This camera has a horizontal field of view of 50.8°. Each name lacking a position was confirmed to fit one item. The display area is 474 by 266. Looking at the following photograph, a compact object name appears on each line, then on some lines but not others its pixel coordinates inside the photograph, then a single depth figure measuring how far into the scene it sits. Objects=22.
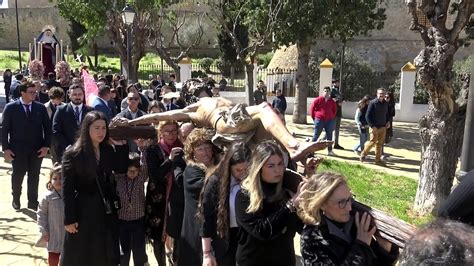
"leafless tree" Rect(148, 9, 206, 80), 21.01
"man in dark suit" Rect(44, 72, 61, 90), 11.26
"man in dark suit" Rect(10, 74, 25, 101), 10.41
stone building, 33.16
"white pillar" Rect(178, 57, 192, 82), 20.83
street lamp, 12.91
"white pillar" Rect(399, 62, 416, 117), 18.28
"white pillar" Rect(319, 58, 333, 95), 18.42
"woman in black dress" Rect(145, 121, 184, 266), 4.29
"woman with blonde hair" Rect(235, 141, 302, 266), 2.88
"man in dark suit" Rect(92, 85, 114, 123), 6.88
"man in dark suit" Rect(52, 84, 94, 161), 6.16
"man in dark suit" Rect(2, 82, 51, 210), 6.38
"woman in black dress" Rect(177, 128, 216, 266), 3.61
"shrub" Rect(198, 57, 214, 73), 32.51
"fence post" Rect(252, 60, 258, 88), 20.83
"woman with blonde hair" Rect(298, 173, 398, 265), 2.35
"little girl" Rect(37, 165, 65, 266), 4.32
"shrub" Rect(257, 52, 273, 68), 32.66
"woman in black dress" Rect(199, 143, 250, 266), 3.20
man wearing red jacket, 11.38
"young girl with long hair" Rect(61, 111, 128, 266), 3.73
